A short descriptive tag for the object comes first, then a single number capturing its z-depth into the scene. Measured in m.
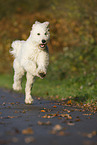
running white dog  13.44
